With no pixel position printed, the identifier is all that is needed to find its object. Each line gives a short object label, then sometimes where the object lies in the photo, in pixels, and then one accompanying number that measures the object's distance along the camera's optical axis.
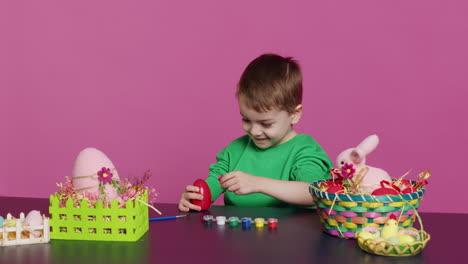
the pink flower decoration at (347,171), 1.69
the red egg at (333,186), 1.69
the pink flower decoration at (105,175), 1.67
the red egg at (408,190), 1.69
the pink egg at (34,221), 1.64
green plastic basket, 1.65
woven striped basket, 1.60
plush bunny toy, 1.71
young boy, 2.12
